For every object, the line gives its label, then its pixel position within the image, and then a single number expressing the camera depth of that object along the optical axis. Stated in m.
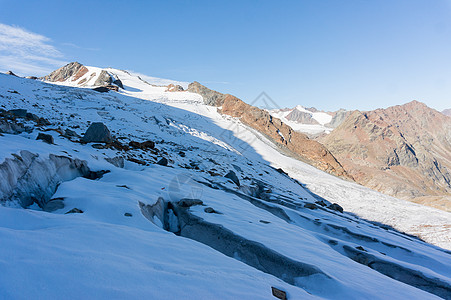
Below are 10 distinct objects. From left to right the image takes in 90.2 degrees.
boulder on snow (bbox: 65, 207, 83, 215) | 4.79
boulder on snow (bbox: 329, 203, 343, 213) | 14.68
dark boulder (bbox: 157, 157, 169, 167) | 12.27
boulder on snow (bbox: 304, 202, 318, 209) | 11.79
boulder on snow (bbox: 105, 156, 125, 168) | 9.64
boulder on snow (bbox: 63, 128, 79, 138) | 11.77
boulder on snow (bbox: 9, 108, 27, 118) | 13.05
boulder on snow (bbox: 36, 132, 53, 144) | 8.61
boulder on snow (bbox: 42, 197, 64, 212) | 5.05
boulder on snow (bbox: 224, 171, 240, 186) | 13.17
